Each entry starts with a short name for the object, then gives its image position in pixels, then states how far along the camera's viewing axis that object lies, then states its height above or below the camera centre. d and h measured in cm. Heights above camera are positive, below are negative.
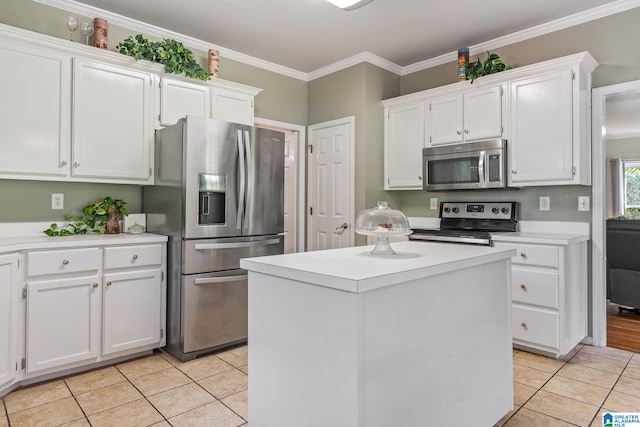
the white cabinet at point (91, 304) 242 -59
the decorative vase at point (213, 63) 360 +143
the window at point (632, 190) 841 +65
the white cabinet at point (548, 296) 277 -56
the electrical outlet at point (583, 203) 310 +13
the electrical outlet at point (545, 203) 330 +14
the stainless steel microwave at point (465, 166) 330 +48
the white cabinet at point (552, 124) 291 +75
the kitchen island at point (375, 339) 127 -45
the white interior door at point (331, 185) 415 +37
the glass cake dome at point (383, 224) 170 -2
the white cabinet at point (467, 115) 336 +94
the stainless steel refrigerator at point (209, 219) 285 -1
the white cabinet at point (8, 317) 222 -58
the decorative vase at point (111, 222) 305 -4
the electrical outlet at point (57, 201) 293 +12
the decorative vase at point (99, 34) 294 +138
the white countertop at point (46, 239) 241 -15
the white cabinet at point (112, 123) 281 +71
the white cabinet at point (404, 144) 392 +77
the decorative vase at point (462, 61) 359 +147
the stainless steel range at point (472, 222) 324 -3
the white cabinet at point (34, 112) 253 +71
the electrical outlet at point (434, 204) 410 +16
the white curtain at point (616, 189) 815 +65
